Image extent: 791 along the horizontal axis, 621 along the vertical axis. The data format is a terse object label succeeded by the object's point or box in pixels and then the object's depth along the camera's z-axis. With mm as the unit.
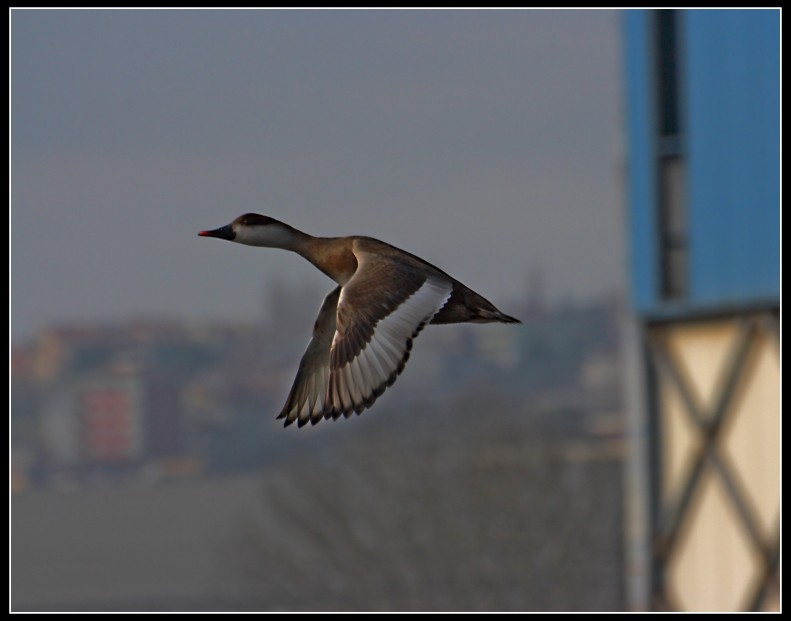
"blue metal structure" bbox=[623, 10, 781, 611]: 40781
